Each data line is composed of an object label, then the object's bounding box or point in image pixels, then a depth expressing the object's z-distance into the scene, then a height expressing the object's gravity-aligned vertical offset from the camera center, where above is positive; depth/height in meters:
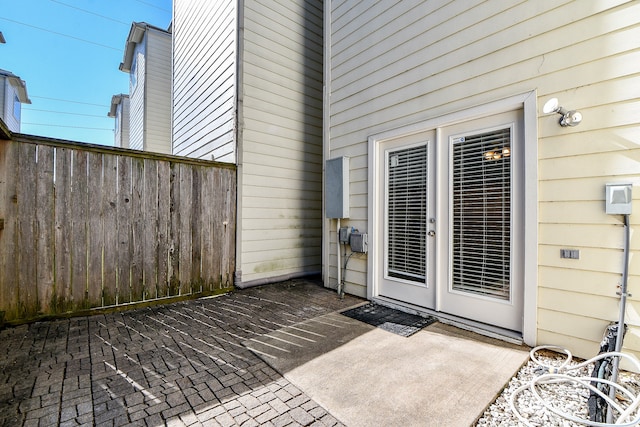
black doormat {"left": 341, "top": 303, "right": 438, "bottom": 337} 2.75 -1.13
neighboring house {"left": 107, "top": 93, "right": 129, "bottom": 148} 12.64 +4.37
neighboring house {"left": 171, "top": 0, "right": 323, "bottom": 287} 4.49 +1.59
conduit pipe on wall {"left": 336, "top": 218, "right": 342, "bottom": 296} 3.97 -0.70
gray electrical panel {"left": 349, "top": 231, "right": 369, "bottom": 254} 3.67 -0.39
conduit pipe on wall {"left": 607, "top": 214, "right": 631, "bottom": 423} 1.82 -0.50
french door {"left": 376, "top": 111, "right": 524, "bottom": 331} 2.52 -0.07
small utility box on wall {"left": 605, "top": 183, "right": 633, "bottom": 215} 1.91 +0.09
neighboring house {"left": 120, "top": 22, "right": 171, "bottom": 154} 8.48 +3.75
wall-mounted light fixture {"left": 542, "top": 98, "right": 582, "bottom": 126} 2.03 +0.74
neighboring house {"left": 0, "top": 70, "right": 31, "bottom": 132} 10.14 +4.45
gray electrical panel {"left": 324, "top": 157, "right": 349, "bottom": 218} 3.91 +0.33
